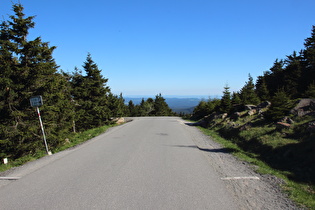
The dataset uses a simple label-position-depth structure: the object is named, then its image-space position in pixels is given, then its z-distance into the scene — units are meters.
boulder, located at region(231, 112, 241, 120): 16.23
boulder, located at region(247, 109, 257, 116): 15.37
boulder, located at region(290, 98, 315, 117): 10.65
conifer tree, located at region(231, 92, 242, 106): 20.14
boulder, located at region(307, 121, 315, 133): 8.23
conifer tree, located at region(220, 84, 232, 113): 20.64
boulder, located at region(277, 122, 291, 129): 9.90
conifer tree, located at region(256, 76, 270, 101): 28.21
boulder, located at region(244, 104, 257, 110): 16.87
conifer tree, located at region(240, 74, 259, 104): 19.93
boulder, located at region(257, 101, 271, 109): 15.60
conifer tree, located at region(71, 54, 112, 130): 23.36
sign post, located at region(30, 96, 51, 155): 9.10
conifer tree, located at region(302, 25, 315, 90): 28.30
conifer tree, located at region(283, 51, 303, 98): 27.76
